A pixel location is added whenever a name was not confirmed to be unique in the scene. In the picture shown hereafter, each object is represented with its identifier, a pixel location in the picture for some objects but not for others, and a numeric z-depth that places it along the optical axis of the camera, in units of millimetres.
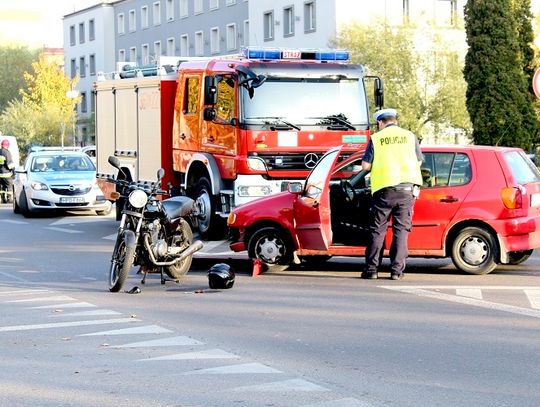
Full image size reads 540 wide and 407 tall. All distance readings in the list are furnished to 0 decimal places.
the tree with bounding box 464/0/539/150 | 35781
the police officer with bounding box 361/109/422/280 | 13547
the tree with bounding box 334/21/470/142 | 51281
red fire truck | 18203
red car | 13891
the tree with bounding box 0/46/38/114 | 93688
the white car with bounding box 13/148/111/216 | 26953
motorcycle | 12867
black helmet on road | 12859
